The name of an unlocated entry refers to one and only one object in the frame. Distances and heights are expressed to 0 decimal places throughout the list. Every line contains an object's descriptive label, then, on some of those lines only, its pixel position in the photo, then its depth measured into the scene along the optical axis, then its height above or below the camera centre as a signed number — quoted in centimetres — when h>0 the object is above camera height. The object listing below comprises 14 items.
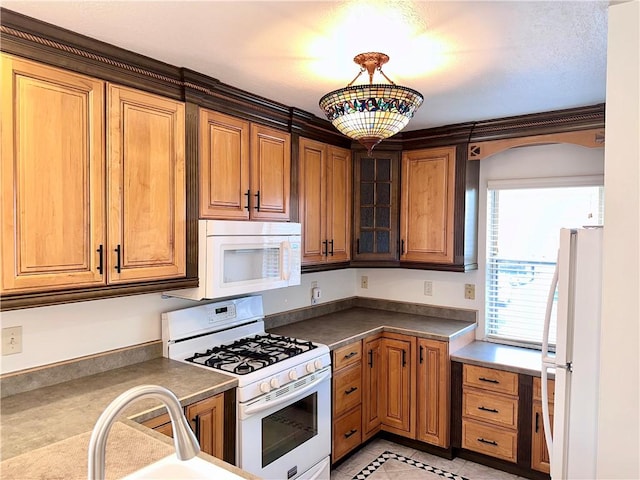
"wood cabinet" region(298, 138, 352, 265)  308 +20
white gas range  220 -80
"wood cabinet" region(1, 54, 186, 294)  164 +18
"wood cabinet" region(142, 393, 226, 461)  192 -87
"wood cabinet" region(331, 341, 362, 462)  287 -114
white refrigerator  177 -51
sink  124 -69
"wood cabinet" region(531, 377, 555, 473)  275 -129
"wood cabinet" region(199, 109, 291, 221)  238 +34
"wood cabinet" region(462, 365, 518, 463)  287 -120
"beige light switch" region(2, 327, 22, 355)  191 -49
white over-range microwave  231 -17
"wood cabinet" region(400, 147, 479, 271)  330 +16
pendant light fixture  174 +49
